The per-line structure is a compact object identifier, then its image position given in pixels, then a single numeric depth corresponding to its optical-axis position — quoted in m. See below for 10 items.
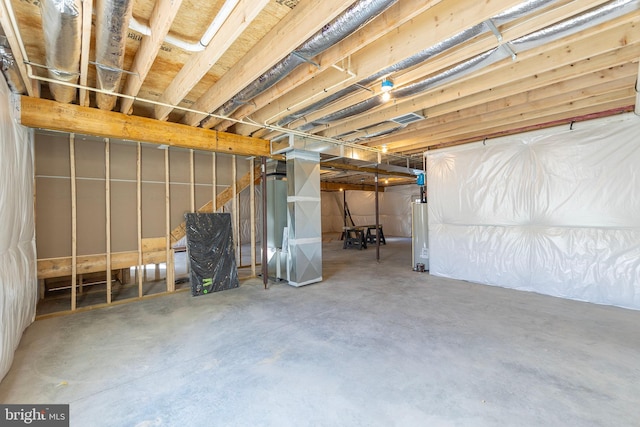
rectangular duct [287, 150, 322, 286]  4.69
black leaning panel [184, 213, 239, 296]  4.37
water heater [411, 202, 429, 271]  5.73
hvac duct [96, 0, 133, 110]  1.69
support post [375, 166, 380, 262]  6.88
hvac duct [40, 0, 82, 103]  1.65
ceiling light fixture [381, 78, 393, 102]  2.79
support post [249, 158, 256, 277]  5.20
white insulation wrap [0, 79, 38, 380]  2.10
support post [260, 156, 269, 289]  4.74
